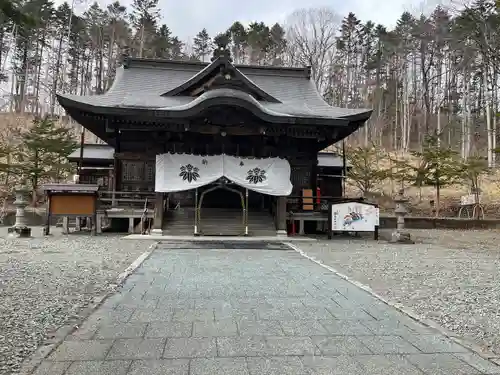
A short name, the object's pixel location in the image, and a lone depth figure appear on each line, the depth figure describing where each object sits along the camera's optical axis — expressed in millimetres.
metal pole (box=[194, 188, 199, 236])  13164
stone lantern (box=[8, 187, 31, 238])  12414
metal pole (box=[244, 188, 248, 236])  13220
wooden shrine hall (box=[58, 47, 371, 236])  12852
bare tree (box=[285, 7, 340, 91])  36219
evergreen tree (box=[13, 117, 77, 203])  21089
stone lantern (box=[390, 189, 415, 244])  12852
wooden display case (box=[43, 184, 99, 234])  12688
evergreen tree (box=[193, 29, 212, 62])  42969
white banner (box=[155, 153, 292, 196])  13367
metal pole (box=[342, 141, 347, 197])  16725
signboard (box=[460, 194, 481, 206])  22300
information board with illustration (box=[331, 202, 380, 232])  13367
